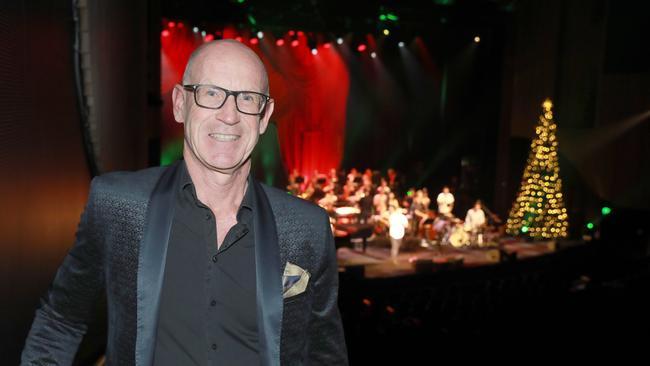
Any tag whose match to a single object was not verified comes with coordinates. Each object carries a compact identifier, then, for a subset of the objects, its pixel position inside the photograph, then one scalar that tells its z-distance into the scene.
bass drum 11.36
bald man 1.64
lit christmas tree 12.66
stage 9.53
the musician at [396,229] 10.35
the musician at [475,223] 11.43
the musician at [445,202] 11.84
